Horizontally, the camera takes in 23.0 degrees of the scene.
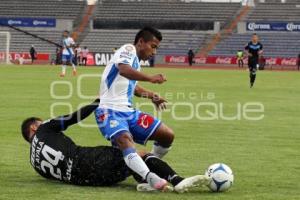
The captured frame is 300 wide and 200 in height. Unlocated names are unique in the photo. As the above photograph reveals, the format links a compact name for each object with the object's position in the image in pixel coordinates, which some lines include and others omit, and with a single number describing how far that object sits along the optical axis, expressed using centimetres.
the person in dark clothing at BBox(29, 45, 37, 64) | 6243
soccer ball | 705
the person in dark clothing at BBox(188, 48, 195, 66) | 6183
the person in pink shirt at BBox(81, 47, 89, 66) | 6278
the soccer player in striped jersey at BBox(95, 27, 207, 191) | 724
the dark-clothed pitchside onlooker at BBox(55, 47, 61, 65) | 6215
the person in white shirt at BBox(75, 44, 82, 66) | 6036
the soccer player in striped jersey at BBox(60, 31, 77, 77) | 3714
